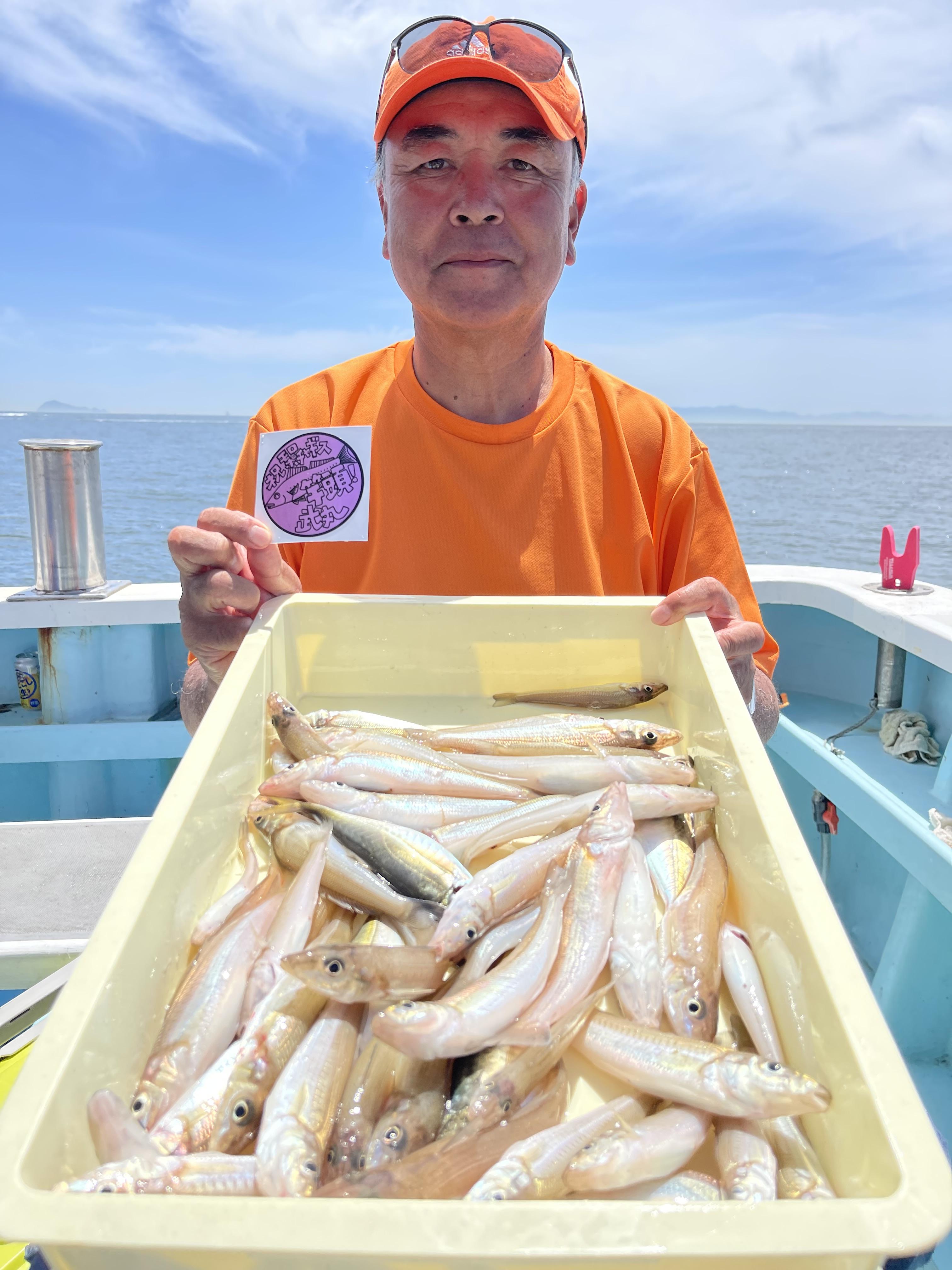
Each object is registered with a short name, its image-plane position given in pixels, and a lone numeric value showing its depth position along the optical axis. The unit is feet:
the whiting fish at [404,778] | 1.54
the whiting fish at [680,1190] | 0.89
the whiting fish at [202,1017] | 1.00
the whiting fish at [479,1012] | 0.99
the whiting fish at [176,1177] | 0.80
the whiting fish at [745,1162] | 0.85
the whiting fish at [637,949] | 1.14
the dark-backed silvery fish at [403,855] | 1.34
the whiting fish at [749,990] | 1.07
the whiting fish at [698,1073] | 0.90
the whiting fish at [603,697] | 1.83
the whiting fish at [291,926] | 1.18
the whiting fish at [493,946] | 1.18
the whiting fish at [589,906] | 1.13
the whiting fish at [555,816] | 1.43
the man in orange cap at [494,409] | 2.18
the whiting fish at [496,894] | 1.21
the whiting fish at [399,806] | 1.48
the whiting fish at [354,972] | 1.08
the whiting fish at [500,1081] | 1.00
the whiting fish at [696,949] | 1.12
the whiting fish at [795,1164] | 0.86
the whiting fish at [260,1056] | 0.98
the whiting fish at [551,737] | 1.66
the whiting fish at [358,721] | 1.69
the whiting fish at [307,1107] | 0.89
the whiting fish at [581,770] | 1.52
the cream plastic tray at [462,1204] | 0.66
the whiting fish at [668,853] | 1.36
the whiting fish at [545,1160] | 0.87
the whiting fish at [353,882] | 1.28
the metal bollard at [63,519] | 3.99
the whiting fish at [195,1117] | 0.93
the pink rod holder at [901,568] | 4.19
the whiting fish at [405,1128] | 0.97
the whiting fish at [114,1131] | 0.85
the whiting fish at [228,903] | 1.25
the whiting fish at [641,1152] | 0.89
